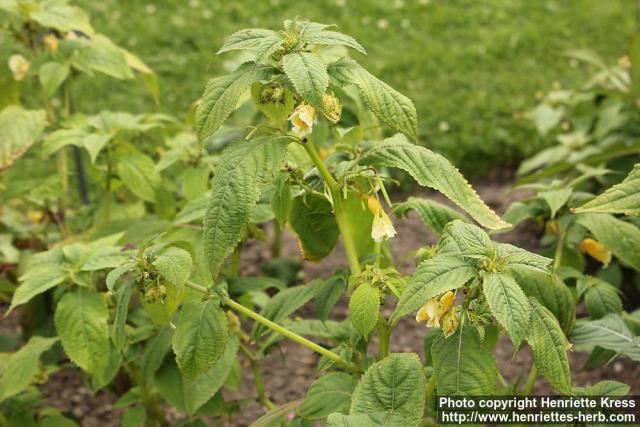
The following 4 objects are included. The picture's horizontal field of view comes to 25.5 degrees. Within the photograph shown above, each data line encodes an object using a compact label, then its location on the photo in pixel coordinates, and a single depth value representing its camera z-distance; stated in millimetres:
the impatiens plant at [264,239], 987
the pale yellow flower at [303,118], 999
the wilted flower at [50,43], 1412
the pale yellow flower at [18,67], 1406
